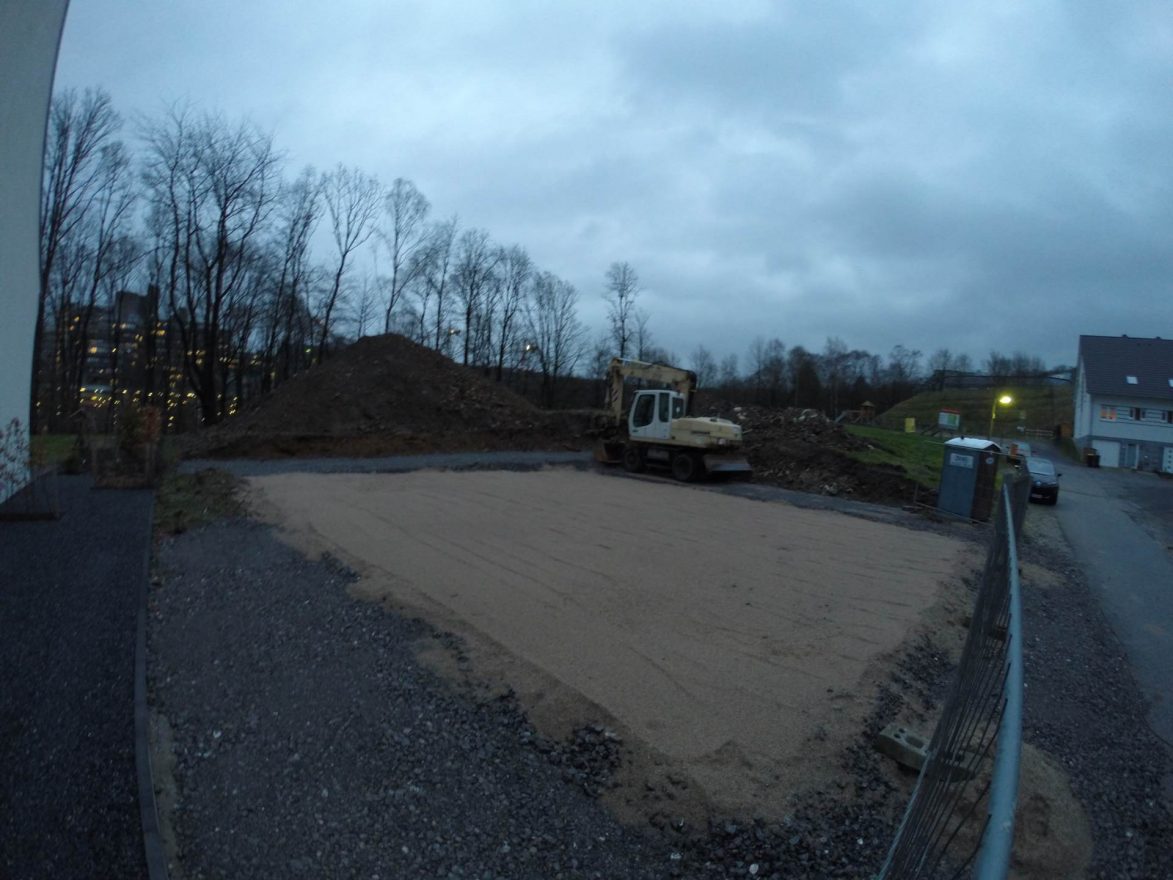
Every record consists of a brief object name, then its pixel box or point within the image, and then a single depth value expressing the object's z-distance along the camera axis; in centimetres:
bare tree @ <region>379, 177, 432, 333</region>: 4812
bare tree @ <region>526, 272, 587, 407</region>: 5575
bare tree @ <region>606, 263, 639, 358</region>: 5524
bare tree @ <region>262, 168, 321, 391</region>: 4259
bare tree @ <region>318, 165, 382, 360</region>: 4253
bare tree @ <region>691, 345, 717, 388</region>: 7422
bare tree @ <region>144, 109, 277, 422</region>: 3522
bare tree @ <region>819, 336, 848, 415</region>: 7375
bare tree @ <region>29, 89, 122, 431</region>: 3225
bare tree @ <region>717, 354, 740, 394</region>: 7406
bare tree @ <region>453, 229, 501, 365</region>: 5278
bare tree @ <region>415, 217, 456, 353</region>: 5091
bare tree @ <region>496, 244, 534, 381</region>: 5452
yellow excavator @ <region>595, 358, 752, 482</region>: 1988
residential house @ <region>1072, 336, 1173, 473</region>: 4091
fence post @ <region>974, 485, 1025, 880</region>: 121
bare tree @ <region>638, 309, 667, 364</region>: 5543
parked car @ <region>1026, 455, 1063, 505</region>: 2044
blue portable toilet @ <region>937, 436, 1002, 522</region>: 1566
